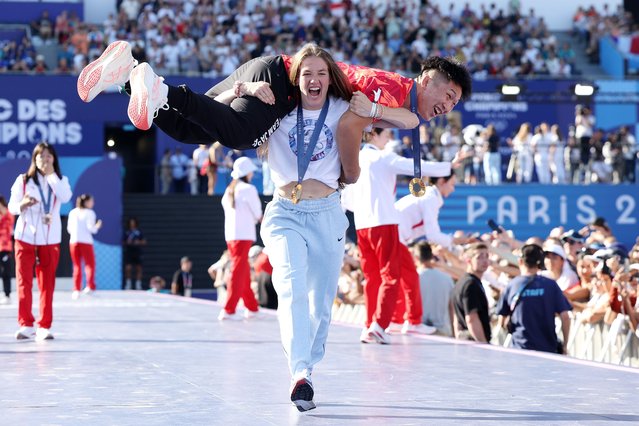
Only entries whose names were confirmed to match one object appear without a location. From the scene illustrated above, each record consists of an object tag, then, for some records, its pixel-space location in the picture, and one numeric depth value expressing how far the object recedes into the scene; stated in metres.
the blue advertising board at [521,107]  28.64
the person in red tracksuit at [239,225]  11.91
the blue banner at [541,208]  24.64
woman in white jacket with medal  9.35
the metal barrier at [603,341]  9.09
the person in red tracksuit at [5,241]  17.56
